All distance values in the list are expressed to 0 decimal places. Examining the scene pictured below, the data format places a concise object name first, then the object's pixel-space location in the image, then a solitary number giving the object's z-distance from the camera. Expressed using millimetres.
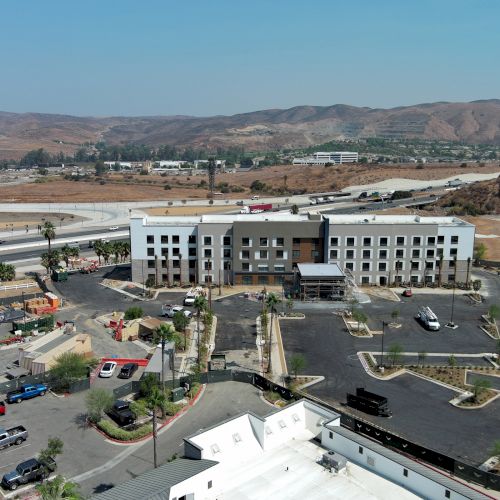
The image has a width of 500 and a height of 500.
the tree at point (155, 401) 37188
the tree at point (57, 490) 28148
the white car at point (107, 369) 54531
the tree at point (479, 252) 101738
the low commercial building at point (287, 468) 28578
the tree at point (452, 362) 56906
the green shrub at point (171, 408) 46906
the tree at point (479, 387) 49719
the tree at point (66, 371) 51562
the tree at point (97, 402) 44750
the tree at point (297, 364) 53375
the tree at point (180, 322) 64625
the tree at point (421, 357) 57656
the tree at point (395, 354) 57125
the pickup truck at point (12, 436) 41562
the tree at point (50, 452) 37625
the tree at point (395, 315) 70812
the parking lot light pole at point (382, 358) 57031
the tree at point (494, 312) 68688
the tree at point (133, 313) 68875
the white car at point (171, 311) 72812
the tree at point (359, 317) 67688
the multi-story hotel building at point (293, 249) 86812
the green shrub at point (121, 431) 42781
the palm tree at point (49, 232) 96406
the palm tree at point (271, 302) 59662
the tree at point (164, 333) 48234
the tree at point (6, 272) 84625
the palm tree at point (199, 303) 61469
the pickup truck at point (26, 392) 49031
